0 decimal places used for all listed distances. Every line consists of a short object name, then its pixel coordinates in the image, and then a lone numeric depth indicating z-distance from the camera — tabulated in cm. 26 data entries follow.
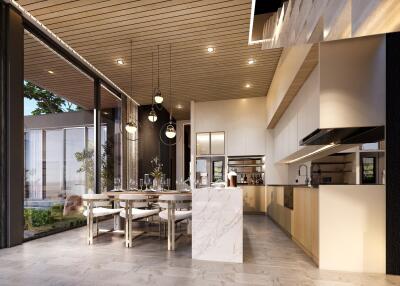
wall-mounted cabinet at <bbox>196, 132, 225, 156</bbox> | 783
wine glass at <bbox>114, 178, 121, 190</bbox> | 697
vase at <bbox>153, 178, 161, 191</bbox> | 474
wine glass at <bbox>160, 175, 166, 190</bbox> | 485
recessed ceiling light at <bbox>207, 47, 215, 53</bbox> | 475
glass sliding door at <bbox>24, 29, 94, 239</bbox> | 439
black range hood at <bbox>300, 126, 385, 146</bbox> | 301
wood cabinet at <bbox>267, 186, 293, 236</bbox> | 459
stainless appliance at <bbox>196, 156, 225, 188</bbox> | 780
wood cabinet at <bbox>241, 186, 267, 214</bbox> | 730
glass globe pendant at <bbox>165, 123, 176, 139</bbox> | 504
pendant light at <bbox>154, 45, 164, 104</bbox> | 441
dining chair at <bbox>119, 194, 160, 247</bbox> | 398
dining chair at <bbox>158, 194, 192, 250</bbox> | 378
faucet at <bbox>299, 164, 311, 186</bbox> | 504
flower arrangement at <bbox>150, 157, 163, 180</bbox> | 478
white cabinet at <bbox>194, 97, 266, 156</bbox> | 757
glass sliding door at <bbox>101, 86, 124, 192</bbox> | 662
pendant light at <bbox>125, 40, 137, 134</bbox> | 474
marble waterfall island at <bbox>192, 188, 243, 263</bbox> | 324
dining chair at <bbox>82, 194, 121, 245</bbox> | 416
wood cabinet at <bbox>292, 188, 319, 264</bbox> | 316
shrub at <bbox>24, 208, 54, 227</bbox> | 424
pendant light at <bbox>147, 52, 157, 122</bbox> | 488
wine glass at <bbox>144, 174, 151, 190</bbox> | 477
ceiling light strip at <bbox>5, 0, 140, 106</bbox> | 379
